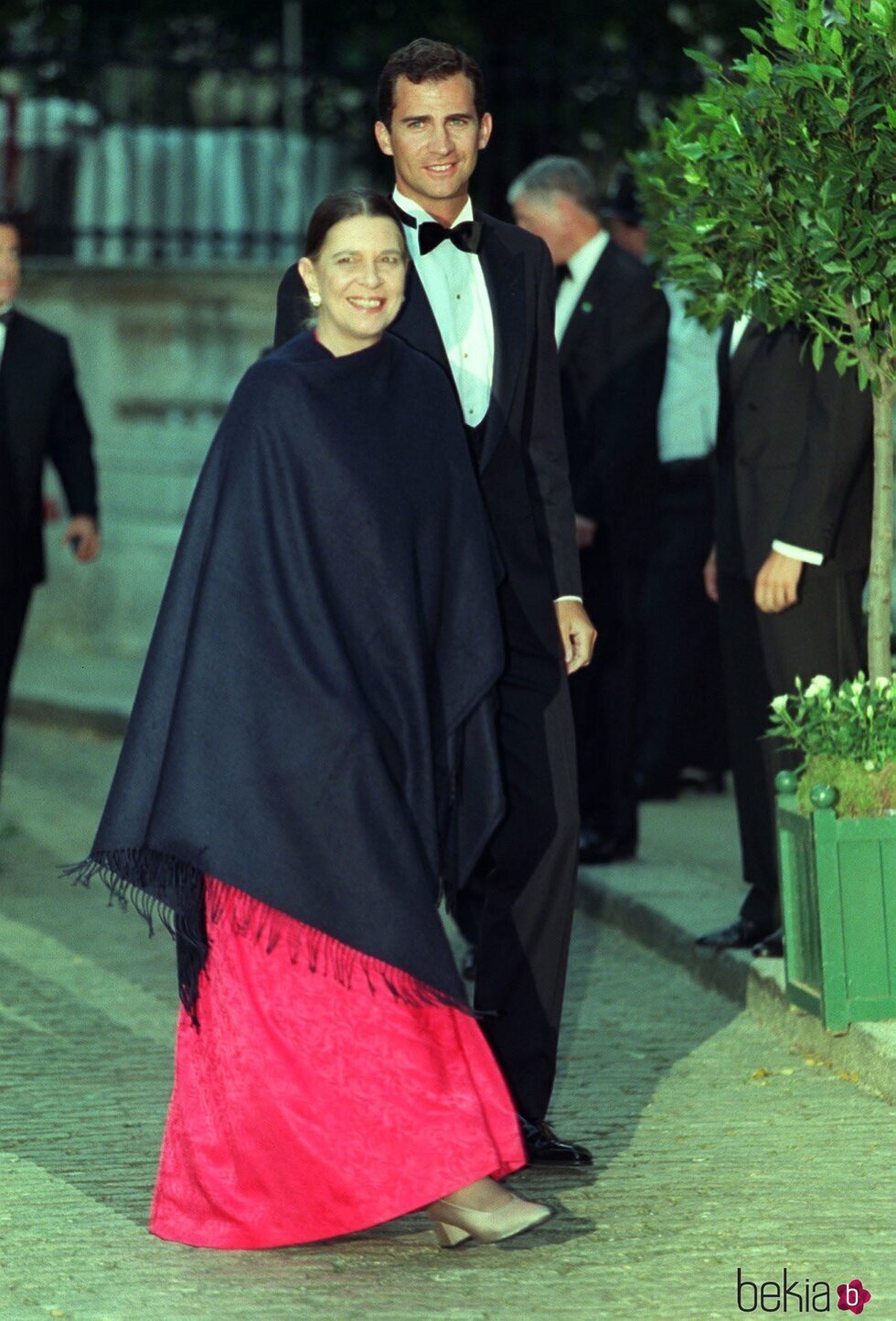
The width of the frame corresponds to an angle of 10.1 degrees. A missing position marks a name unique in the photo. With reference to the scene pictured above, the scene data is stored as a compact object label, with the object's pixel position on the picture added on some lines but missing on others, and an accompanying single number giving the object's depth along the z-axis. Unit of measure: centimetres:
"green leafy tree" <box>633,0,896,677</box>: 1116
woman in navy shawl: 894
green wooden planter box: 1131
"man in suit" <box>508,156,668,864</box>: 1589
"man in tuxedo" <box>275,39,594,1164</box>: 1016
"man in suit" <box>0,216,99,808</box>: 1730
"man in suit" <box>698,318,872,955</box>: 1252
